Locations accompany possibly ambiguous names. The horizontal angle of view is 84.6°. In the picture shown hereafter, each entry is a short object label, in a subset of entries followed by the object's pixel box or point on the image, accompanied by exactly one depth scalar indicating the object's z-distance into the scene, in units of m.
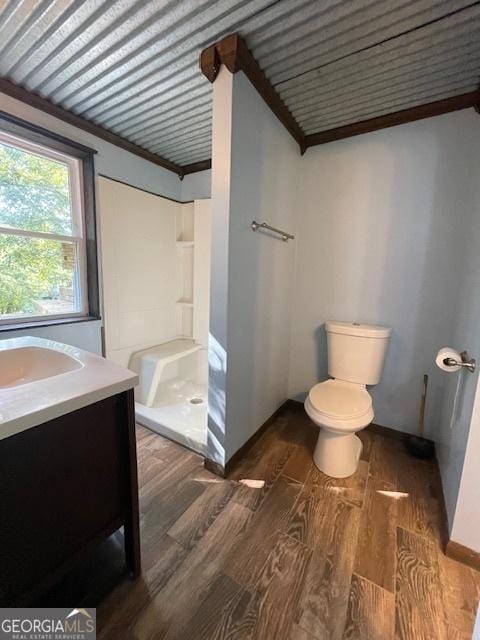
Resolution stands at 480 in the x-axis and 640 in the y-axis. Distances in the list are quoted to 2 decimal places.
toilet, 1.52
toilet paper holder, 1.12
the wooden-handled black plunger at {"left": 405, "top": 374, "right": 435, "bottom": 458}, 1.79
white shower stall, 2.20
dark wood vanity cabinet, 0.72
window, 1.73
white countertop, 0.67
